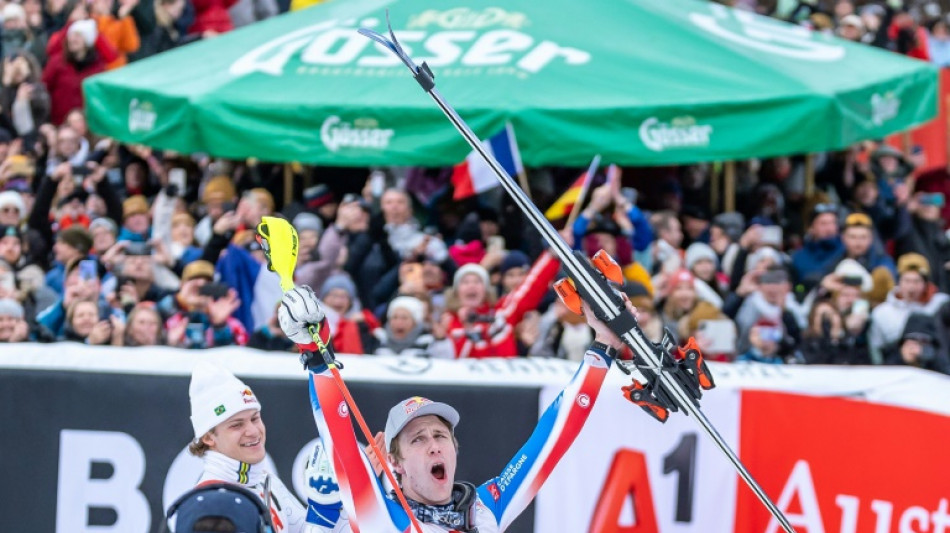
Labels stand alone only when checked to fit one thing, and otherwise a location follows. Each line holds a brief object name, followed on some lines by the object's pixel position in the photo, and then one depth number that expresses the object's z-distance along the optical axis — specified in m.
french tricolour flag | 25.11
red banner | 14.81
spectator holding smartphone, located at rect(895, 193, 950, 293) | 27.99
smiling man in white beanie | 12.23
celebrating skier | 11.82
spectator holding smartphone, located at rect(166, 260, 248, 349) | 21.07
